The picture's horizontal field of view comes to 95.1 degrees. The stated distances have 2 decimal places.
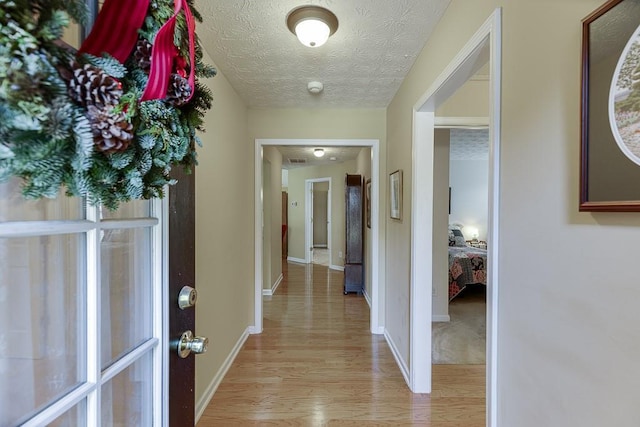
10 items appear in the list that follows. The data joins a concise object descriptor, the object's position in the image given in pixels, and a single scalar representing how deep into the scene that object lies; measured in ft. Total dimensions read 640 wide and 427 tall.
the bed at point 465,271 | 13.44
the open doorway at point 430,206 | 3.70
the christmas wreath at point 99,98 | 1.09
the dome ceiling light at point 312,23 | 5.10
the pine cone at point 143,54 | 1.55
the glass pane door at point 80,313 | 1.67
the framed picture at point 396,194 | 8.30
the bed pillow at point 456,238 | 17.71
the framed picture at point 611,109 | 2.02
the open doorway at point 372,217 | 10.26
